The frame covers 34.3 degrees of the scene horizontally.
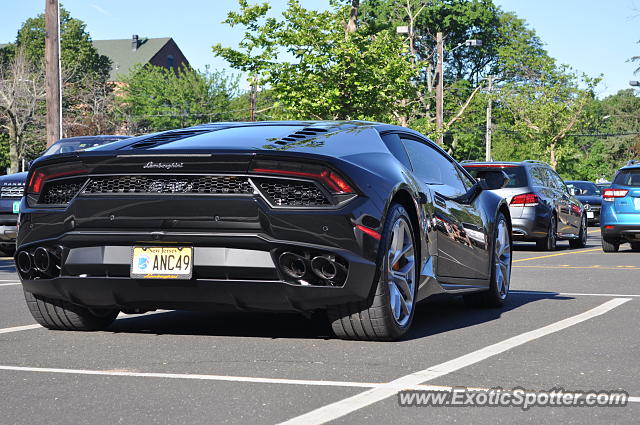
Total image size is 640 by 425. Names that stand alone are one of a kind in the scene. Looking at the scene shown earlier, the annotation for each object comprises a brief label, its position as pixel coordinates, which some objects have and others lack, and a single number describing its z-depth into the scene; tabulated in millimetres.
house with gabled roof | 99562
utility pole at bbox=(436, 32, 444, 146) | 40756
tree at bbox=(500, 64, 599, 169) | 61656
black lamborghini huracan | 5762
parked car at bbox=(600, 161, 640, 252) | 17688
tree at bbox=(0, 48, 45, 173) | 56656
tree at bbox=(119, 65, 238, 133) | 71625
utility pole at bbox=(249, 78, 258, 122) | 62025
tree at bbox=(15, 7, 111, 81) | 85625
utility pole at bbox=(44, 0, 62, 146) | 23156
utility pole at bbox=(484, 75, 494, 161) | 56081
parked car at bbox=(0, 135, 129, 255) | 15539
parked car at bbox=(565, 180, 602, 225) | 32500
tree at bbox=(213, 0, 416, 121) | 32938
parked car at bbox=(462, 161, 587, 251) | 18234
